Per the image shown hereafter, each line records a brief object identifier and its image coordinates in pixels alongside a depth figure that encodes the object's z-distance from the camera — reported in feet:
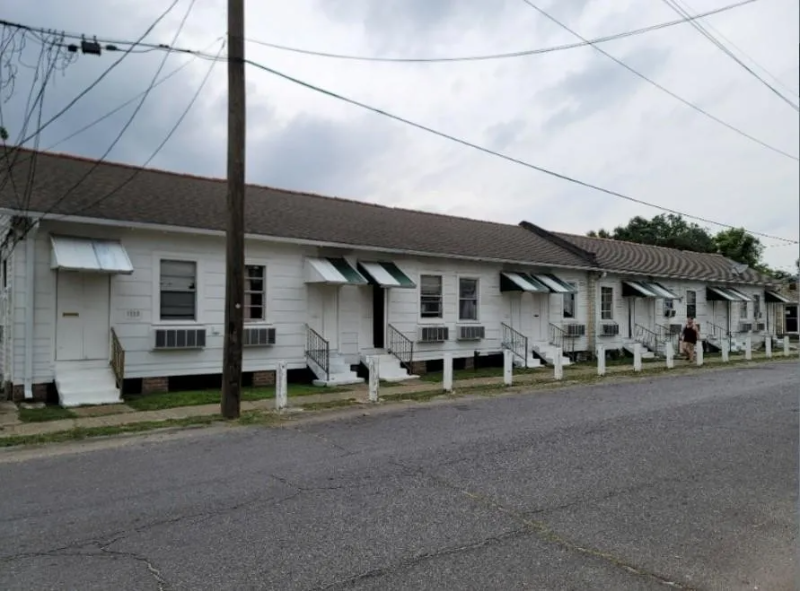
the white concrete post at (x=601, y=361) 57.16
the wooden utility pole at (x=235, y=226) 32.94
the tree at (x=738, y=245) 169.68
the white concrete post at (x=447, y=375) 44.83
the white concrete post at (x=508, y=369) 48.57
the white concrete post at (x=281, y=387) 35.35
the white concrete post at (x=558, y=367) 52.80
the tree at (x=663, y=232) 187.31
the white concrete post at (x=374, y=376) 39.68
